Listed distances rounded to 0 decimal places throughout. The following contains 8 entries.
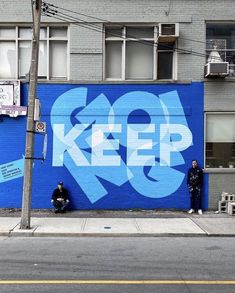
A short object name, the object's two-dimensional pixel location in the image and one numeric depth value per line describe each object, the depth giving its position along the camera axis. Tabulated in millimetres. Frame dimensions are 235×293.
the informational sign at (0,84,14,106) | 15070
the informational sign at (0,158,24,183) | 15141
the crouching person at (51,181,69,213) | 14531
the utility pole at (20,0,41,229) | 11609
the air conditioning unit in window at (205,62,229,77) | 14680
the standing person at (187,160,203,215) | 14719
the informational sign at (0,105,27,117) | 11838
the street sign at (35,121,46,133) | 11797
